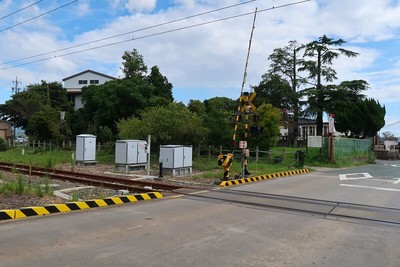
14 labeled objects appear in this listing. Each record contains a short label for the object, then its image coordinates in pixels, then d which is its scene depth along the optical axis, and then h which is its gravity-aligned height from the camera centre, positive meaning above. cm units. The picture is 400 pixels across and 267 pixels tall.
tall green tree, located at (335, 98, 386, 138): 5084 +402
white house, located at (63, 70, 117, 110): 7781 +1287
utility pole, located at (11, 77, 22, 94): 7804 +1066
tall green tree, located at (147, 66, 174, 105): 4903 +778
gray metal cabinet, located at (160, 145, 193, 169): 1878 -53
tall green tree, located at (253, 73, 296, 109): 5222 +728
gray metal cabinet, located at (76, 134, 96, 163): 2330 -27
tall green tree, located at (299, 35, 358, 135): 5356 +1196
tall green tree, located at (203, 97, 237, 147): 2975 +138
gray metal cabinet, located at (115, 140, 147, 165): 2036 -38
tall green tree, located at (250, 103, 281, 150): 3022 +140
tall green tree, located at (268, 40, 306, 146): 5762 +1241
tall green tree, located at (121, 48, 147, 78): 5569 +1129
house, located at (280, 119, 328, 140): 7969 +429
